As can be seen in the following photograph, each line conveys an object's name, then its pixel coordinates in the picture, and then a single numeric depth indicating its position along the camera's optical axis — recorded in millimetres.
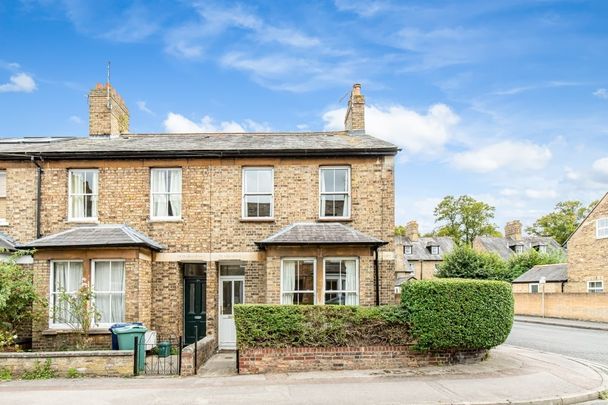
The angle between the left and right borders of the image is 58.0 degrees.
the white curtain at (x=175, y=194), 17500
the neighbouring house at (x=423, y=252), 64938
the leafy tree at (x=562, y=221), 75688
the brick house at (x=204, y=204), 17078
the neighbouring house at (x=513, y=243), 62062
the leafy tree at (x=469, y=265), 43406
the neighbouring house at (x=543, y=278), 39000
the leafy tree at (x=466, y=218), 78000
